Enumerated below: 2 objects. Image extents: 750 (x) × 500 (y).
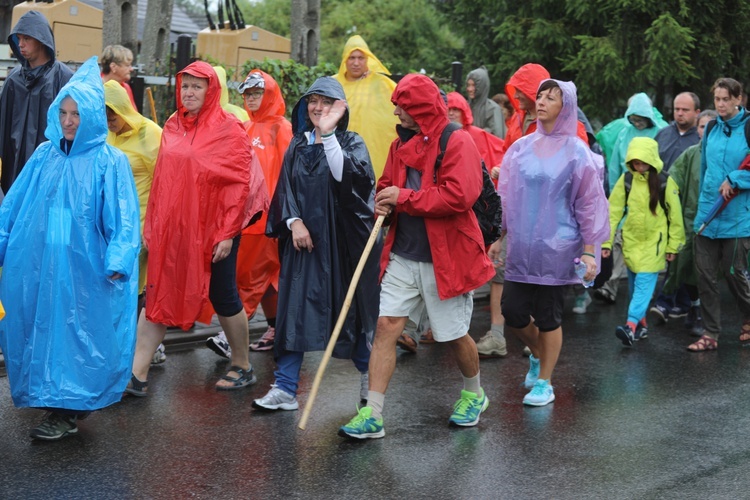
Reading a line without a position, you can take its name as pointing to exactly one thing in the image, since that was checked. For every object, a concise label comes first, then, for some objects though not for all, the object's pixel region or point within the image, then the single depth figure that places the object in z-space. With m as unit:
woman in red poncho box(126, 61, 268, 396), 11.35
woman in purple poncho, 11.36
